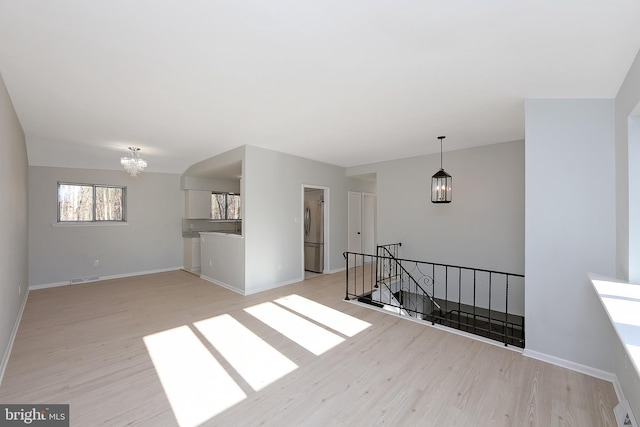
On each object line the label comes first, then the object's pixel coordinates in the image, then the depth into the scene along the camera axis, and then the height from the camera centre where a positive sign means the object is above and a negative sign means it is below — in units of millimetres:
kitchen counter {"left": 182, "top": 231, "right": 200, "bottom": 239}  6926 -537
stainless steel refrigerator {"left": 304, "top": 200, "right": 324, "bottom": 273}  6609 -559
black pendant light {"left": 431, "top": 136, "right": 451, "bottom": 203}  4234 +419
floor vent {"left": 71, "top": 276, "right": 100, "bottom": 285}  5559 -1373
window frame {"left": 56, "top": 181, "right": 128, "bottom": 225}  5477 +135
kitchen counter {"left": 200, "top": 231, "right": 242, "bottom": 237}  5107 -416
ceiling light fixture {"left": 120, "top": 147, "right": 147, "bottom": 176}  4609 +835
